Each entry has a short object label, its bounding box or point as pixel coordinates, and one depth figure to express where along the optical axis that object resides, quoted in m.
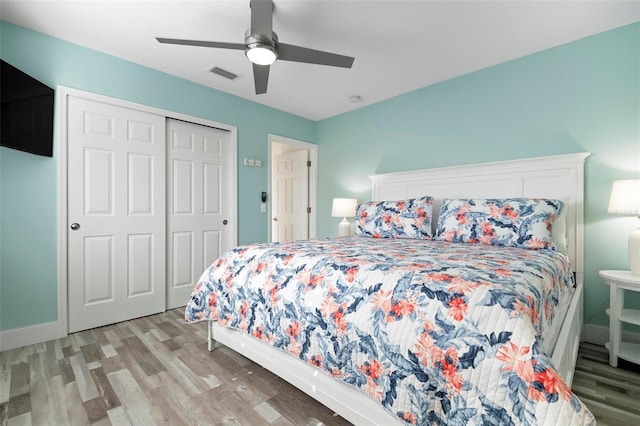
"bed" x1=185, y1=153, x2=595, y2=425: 0.89
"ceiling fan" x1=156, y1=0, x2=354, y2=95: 1.86
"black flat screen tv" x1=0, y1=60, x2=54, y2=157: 1.93
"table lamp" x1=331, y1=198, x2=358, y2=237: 3.71
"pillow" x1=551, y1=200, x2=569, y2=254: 2.29
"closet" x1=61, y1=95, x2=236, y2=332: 2.49
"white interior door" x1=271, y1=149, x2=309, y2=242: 4.56
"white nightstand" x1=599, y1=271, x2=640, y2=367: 1.88
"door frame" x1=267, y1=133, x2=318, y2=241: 4.50
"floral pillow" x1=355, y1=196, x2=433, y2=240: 2.75
